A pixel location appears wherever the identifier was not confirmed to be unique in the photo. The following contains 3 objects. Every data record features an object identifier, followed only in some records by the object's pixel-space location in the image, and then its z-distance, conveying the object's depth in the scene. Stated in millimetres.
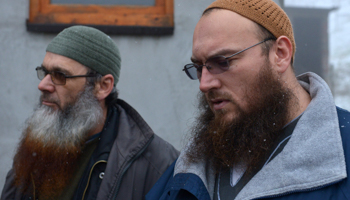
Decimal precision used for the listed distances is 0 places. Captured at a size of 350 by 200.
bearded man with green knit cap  2451
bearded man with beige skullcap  1631
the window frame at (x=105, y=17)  3969
